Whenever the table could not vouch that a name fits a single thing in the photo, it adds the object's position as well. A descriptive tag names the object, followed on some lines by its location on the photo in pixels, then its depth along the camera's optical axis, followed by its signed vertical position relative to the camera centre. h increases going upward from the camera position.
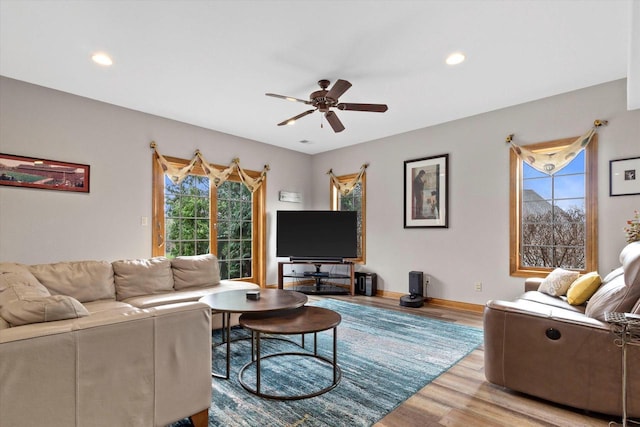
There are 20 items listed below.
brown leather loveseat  1.94 -0.84
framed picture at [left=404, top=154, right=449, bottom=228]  4.93 +0.38
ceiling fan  3.13 +1.15
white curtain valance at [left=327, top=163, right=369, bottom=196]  5.98 +0.63
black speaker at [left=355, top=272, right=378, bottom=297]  5.59 -1.15
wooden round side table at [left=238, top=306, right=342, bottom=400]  2.24 -0.78
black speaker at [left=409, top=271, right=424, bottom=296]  4.93 -1.00
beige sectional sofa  1.31 -0.67
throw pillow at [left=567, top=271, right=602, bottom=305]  2.77 -0.60
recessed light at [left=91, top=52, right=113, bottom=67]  2.98 +1.44
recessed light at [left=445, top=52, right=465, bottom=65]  2.98 +1.45
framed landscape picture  3.46 +0.46
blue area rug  2.06 -1.25
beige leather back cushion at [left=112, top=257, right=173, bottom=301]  3.45 -0.67
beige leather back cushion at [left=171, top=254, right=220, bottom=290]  3.89 -0.68
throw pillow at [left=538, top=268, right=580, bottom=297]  3.24 -0.65
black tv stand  5.64 -1.08
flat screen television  5.70 -0.33
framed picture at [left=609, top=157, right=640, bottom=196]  3.40 +0.42
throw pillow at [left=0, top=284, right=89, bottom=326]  1.55 -0.45
